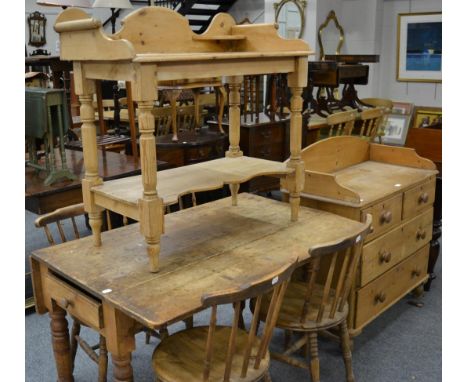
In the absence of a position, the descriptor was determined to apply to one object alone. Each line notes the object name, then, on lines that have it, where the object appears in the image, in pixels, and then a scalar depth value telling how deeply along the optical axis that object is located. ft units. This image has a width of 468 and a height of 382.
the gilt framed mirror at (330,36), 23.97
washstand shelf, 6.18
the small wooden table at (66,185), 10.15
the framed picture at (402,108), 23.70
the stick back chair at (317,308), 7.33
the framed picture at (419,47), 23.36
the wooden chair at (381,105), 21.10
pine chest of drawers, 9.36
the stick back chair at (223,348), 5.81
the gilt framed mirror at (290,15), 23.84
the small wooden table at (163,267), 6.18
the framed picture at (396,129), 23.54
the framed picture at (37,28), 29.78
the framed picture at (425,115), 23.00
